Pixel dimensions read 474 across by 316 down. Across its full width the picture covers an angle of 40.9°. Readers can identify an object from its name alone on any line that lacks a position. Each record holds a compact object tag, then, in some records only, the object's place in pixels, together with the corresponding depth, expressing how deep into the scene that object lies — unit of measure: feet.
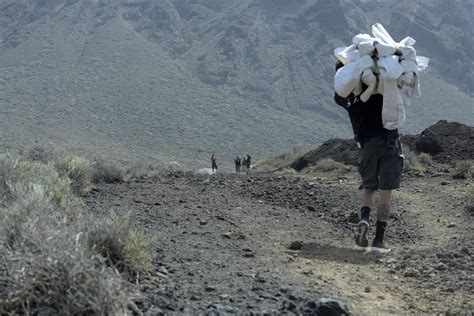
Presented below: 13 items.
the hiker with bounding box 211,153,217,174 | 92.89
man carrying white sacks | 18.16
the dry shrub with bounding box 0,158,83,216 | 14.07
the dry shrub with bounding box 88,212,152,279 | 11.76
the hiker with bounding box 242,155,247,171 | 96.89
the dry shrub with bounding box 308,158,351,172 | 54.30
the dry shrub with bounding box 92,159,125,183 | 35.06
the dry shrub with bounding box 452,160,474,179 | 38.10
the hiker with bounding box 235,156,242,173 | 91.91
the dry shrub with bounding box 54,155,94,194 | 27.10
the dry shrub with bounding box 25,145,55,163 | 39.54
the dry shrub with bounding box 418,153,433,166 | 55.37
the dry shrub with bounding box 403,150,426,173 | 48.16
